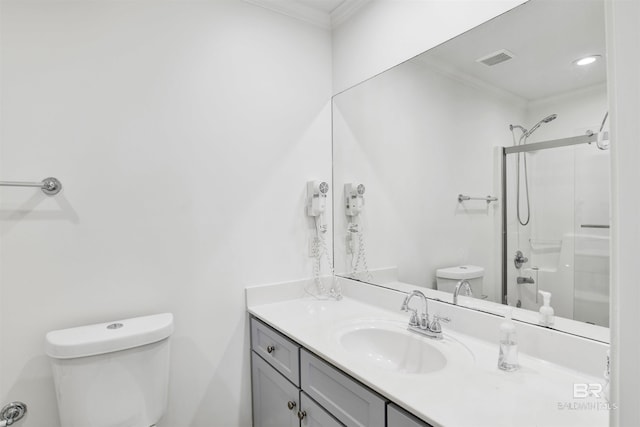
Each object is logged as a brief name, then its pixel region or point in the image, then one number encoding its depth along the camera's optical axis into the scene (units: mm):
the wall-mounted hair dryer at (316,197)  1868
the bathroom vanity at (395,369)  849
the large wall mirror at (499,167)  1044
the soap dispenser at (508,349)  1023
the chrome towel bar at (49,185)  1245
